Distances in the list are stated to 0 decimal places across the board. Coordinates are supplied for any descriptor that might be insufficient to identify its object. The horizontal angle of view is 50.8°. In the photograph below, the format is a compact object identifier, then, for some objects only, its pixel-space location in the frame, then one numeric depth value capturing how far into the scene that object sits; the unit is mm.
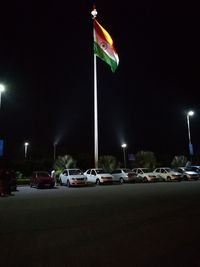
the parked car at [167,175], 22322
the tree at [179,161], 37377
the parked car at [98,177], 19266
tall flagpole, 20539
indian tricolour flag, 20651
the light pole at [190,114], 30801
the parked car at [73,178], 18020
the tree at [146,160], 36507
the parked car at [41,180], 17607
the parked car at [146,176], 22634
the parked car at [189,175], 23928
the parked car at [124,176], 21489
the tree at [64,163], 31438
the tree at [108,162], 33156
